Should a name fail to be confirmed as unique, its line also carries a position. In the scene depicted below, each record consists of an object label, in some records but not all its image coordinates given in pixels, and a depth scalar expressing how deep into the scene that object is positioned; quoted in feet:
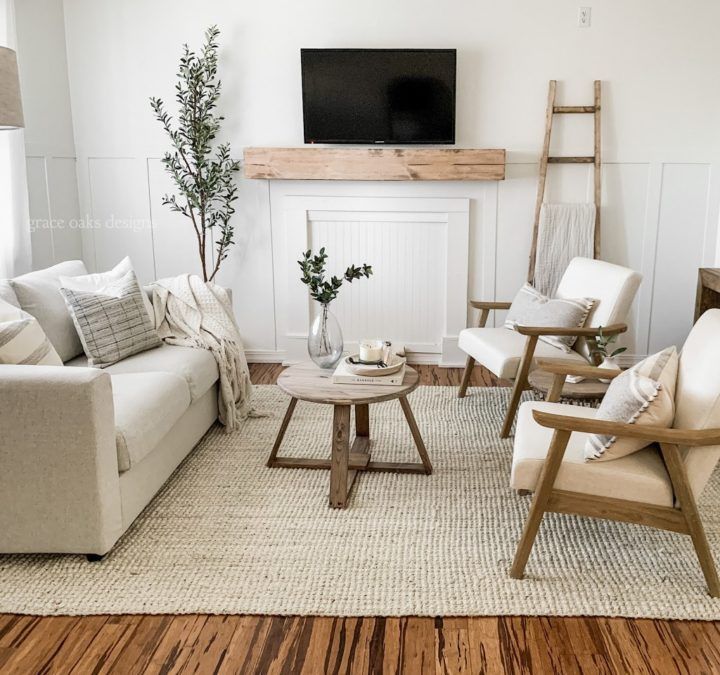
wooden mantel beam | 14.99
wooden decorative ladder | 14.92
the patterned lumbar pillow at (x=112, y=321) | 10.89
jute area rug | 7.64
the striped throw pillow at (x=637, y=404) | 7.60
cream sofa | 7.86
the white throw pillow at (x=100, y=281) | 11.41
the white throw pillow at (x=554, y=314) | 12.04
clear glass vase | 10.76
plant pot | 10.63
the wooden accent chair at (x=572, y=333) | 11.68
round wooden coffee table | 9.72
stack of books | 10.12
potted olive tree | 15.05
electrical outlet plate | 14.75
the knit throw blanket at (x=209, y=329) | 12.23
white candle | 10.52
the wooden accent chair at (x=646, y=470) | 7.48
